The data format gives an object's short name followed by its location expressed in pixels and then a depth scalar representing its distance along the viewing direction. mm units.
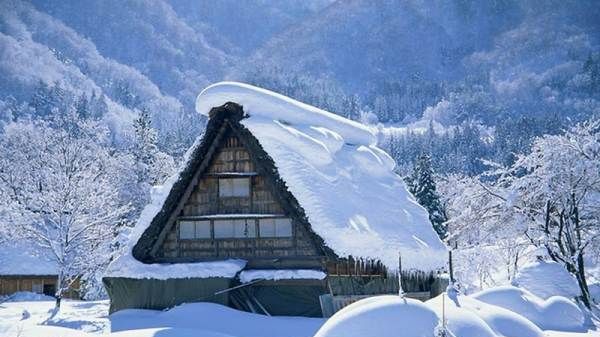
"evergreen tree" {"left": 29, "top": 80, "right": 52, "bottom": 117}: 164125
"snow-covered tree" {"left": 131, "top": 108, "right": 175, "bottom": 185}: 51656
